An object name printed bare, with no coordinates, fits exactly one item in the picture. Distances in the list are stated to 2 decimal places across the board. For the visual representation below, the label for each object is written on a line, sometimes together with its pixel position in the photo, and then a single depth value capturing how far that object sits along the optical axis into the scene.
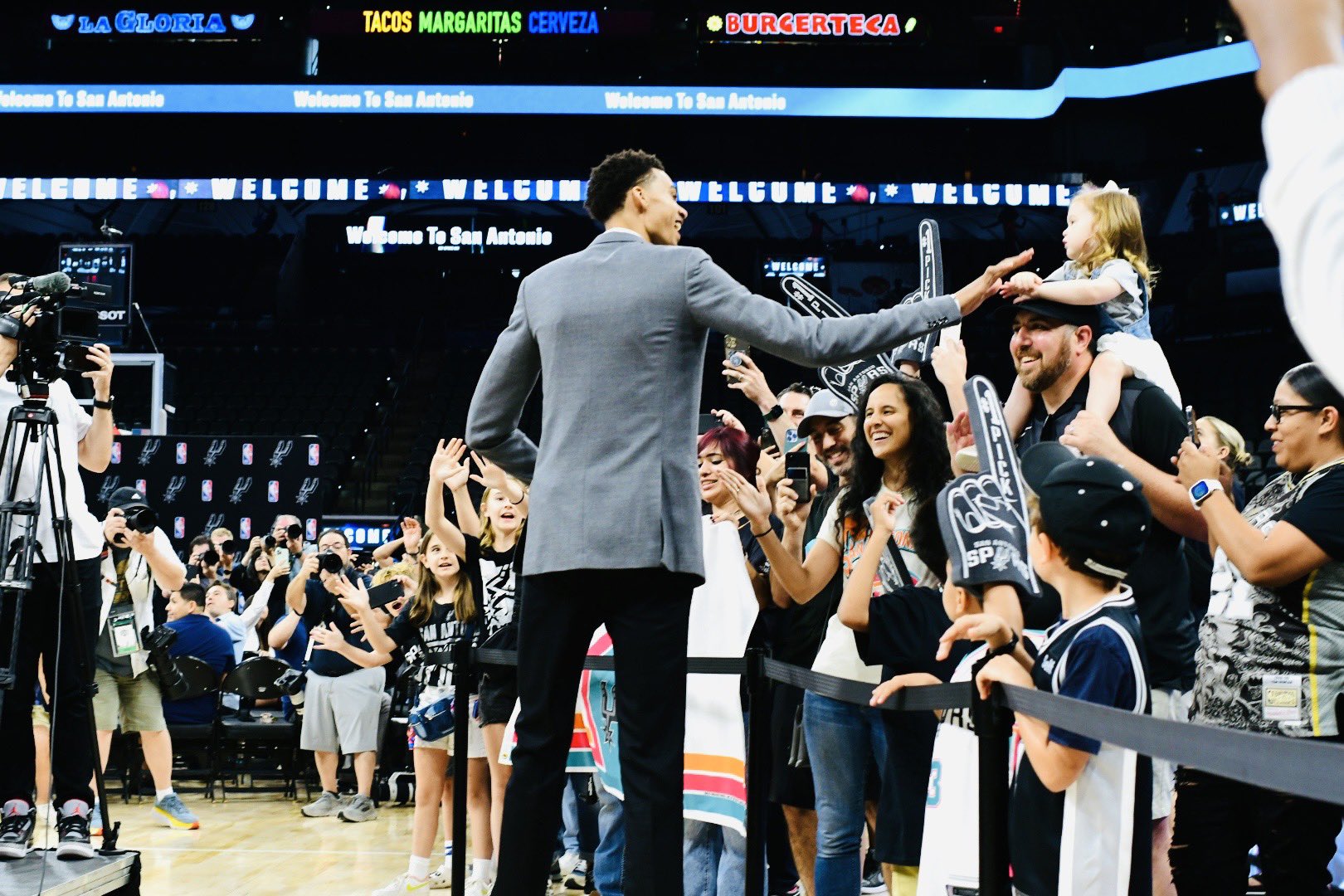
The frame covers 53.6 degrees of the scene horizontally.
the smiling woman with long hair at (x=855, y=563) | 3.34
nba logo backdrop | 13.34
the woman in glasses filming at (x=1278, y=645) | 2.62
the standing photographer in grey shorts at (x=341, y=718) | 7.62
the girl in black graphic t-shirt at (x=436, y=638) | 5.40
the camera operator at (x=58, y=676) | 3.84
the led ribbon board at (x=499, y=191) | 19.47
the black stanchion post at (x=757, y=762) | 3.21
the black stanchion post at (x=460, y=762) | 3.64
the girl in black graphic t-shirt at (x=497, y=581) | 4.97
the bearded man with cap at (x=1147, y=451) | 2.80
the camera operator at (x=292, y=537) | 10.81
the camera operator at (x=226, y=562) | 11.23
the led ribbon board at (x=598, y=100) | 19.95
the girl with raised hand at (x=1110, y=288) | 2.99
